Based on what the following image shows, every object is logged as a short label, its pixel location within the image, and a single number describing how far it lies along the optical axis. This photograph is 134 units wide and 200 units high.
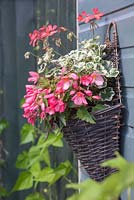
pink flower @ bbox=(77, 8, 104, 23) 1.69
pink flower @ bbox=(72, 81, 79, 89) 1.52
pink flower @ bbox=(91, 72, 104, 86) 1.54
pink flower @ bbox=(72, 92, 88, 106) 1.51
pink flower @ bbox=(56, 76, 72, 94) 1.51
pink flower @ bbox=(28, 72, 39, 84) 1.66
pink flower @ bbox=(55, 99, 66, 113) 1.53
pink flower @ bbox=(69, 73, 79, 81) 1.52
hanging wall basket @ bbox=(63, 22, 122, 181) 1.57
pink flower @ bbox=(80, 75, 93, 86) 1.52
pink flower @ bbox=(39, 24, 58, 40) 1.75
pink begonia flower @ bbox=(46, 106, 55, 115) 1.54
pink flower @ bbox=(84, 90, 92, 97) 1.52
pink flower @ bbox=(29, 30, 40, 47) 1.78
